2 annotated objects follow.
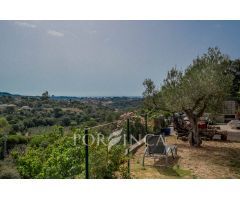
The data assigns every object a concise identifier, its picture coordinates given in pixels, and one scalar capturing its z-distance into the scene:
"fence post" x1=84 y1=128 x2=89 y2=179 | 3.25
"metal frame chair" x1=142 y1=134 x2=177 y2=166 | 4.58
